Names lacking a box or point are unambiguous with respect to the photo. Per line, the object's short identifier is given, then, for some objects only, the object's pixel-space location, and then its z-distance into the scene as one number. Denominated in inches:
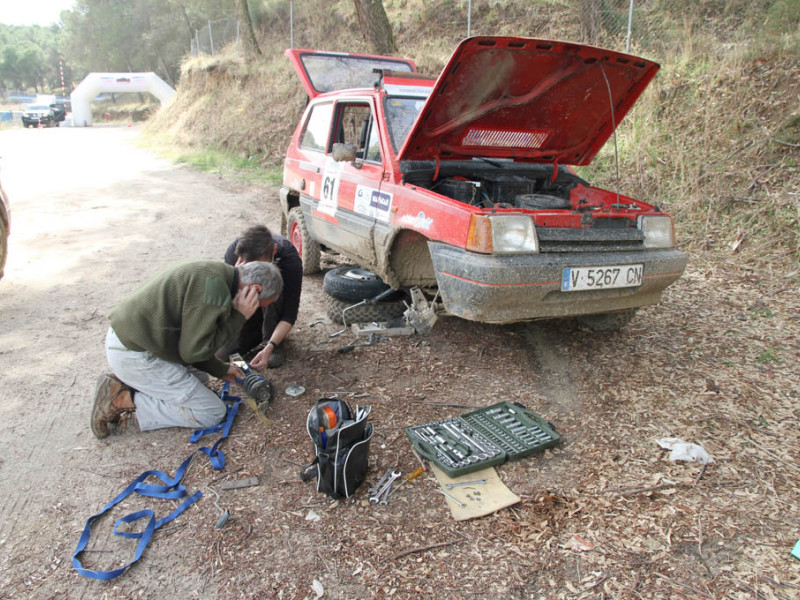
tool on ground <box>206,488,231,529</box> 93.4
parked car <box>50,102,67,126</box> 1296.8
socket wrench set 106.7
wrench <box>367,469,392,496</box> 101.3
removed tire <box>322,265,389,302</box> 173.0
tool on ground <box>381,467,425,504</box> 101.4
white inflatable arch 1121.4
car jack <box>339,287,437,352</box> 149.3
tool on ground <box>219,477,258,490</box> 103.1
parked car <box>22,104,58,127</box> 1230.3
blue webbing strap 86.5
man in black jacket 148.3
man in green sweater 107.9
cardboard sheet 95.7
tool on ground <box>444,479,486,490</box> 102.0
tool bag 96.9
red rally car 126.6
